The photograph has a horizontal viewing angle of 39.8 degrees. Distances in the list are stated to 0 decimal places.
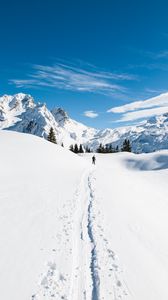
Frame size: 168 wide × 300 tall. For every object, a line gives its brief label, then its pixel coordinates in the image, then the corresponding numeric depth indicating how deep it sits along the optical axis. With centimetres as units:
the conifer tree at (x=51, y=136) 8592
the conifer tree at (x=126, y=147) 10629
